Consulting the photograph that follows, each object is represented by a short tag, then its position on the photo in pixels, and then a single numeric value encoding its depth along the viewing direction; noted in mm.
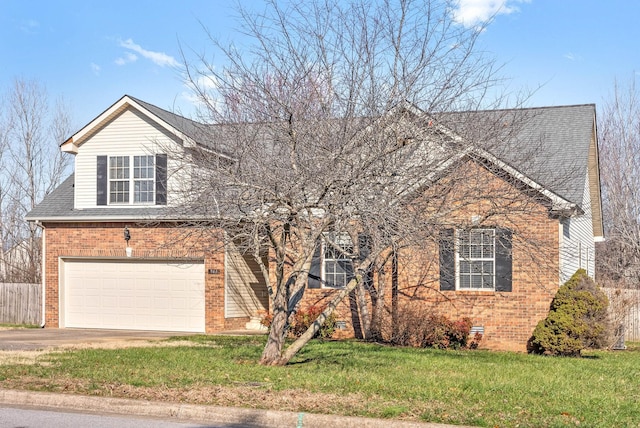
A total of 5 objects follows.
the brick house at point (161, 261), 19000
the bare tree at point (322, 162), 12273
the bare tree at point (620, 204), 34188
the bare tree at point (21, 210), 38056
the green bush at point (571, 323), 17172
